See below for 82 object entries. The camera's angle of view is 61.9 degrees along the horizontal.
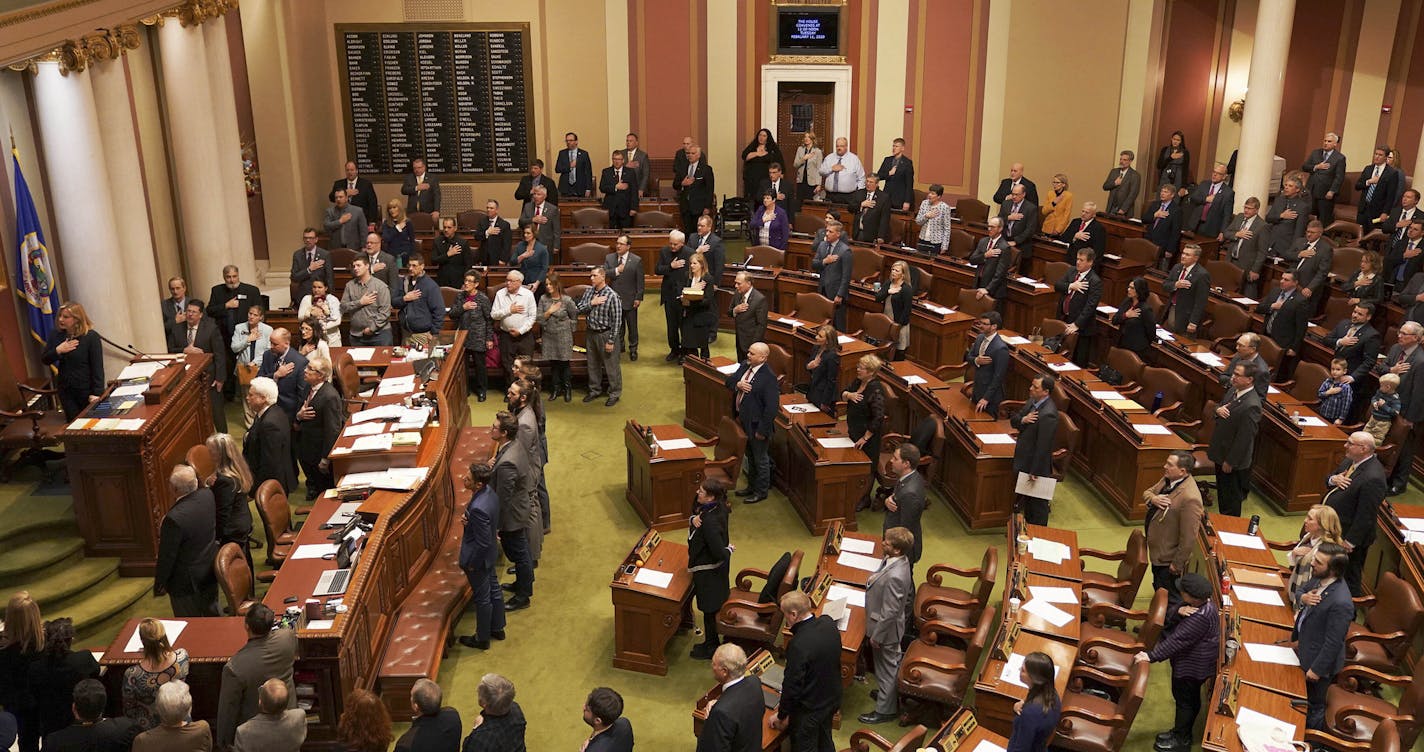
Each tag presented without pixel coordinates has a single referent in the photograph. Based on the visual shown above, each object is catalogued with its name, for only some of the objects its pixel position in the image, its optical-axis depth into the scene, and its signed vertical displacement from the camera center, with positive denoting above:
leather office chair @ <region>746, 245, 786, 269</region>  15.28 -2.21
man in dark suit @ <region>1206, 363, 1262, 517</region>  9.55 -2.79
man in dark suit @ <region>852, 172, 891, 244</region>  15.96 -1.78
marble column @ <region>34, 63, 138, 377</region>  10.66 -1.03
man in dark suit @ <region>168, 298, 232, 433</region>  11.59 -2.51
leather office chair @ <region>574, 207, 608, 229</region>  17.06 -1.92
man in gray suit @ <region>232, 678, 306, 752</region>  5.89 -3.12
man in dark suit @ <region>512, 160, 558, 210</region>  16.00 -1.38
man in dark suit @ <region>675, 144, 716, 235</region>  16.86 -1.48
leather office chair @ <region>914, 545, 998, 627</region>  7.96 -3.47
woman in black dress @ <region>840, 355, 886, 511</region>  10.14 -2.73
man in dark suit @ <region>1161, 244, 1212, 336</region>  12.52 -2.21
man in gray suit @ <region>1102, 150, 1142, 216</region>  16.31 -1.42
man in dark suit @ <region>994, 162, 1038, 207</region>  15.14 -1.29
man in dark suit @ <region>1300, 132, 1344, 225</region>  14.72 -1.20
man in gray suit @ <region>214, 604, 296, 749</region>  6.47 -3.12
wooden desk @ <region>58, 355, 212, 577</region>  8.77 -2.94
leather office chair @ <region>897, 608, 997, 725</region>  7.37 -3.64
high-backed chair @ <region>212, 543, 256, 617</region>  7.61 -3.14
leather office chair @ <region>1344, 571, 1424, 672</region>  7.50 -3.43
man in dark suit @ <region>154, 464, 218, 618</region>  7.70 -2.96
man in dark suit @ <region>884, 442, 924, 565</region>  8.42 -2.83
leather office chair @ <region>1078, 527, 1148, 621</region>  8.21 -3.44
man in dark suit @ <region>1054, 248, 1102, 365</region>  12.56 -2.30
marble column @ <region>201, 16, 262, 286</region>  14.38 -0.74
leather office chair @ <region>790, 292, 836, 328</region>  13.73 -2.57
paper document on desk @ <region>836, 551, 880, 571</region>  8.43 -3.35
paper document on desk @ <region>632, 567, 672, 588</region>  8.36 -3.43
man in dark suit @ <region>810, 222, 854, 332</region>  13.73 -2.13
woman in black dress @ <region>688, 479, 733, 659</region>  8.03 -3.12
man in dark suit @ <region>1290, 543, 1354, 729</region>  6.92 -3.14
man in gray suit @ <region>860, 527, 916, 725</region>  7.45 -3.29
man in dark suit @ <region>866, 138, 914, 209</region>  16.88 -1.37
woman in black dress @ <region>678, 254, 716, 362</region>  13.32 -2.54
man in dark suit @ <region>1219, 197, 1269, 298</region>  13.64 -1.90
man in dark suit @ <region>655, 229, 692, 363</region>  13.99 -2.28
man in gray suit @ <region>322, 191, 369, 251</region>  15.41 -1.79
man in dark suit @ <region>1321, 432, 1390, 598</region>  8.59 -2.93
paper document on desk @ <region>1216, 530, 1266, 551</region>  8.62 -3.28
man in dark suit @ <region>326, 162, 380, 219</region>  16.44 -1.51
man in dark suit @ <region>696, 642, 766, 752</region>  6.03 -3.12
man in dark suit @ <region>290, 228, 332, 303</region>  13.48 -2.03
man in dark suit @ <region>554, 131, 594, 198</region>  17.53 -1.31
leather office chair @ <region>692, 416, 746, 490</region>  10.52 -3.24
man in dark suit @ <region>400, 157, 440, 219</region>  16.70 -1.49
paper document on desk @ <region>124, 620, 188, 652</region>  7.05 -3.25
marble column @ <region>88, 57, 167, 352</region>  11.16 -1.06
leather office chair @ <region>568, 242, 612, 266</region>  15.51 -2.20
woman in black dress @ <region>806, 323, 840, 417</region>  10.87 -2.63
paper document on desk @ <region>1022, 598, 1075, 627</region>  7.64 -3.36
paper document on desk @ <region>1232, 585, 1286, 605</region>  7.91 -3.37
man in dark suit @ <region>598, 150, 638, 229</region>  16.83 -1.51
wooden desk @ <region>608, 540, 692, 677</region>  8.22 -3.66
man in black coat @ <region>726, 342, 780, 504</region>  10.54 -2.84
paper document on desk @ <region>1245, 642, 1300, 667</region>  7.25 -3.45
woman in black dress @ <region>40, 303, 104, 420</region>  9.88 -2.26
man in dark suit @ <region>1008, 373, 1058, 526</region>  9.52 -2.83
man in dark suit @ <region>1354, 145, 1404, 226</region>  14.24 -1.30
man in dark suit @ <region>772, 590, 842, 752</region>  6.57 -3.22
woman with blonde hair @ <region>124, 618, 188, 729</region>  6.36 -3.13
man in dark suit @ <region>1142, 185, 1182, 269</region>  14.80 -1.78
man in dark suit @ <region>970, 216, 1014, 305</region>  13.99 -2.14
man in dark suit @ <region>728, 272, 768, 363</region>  12.80 -2.44
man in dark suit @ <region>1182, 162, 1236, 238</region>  15.02 -1.56
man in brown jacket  8.30 -3.00
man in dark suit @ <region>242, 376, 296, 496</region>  9.31 -2.76
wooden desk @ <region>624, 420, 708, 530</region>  10.29 -3.41
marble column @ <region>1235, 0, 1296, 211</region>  14.69 -0.23
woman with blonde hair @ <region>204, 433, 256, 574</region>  8.27 -2.80
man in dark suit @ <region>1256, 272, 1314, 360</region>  11.88 -2.34
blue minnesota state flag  10.88 -1.72
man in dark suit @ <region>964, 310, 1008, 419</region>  10.94 -2.55
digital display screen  18.92 +0.75
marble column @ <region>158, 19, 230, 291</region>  13.37 -0.78
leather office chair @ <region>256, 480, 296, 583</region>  8.51 -3.13
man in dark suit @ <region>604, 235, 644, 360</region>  13.62 -2.15
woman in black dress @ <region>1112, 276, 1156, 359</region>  12.08 -2.42
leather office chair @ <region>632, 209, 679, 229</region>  17.11 -1.95
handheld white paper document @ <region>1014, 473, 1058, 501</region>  9.76 -3.27
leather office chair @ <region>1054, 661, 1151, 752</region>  6.67 -3.63
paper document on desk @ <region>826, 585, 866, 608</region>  7.94 -3.37
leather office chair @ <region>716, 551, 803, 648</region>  8.00 -3.58
